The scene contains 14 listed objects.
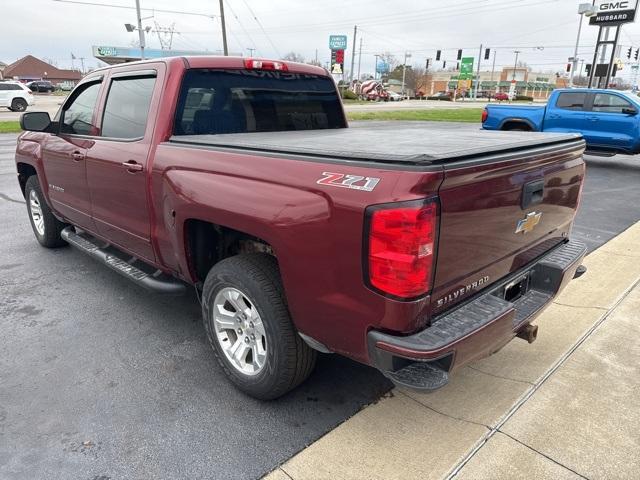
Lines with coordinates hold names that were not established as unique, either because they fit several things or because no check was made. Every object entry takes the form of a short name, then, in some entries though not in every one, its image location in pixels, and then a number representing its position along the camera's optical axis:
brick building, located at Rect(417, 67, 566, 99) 107.15
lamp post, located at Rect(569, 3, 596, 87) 20.75
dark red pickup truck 2.03
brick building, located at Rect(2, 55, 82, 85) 108.62
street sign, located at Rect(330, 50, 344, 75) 47.28
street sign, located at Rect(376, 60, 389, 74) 103.44
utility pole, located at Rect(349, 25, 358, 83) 67.39
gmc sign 19.03
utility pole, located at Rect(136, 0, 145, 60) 33.39
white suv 29.09
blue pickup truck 11.10
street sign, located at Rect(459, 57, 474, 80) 76.94
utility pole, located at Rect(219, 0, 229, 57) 34.28
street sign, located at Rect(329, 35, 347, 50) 57.97
